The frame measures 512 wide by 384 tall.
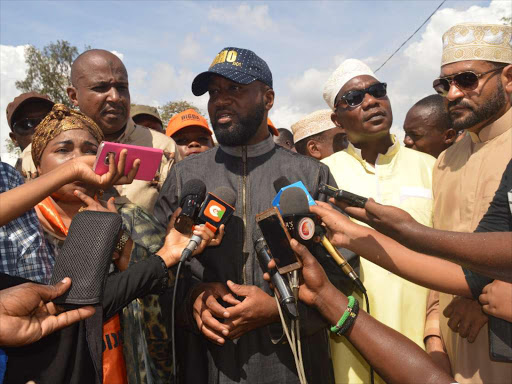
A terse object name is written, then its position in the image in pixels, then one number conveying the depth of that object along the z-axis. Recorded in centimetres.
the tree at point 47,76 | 2725
